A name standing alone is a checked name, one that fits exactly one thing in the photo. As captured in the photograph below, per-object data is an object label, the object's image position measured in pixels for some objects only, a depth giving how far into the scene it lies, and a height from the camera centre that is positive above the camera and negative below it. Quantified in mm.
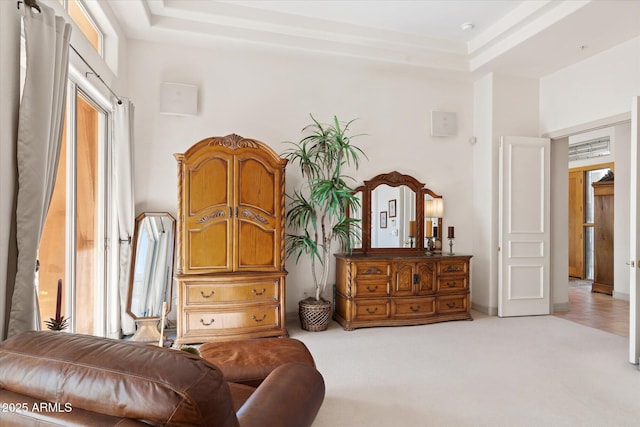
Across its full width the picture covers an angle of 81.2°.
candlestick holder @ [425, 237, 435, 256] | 4859 -318
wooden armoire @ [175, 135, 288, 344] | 3611 -230
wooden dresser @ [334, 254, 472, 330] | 4172 -808
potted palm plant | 4105 +161
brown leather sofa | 851 -407
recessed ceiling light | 4180 +2200
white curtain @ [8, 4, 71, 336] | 1677 +299
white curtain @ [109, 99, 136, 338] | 3537 +159
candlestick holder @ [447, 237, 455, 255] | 4789 -323
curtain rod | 1733 +999
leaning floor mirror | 3730 -547
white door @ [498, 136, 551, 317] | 4727 -65
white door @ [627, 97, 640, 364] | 3109 -269
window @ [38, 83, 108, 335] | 2504 -68
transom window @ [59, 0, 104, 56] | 2848 +1629
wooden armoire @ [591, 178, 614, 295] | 6289 -262
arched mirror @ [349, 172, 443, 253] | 4711 +64
